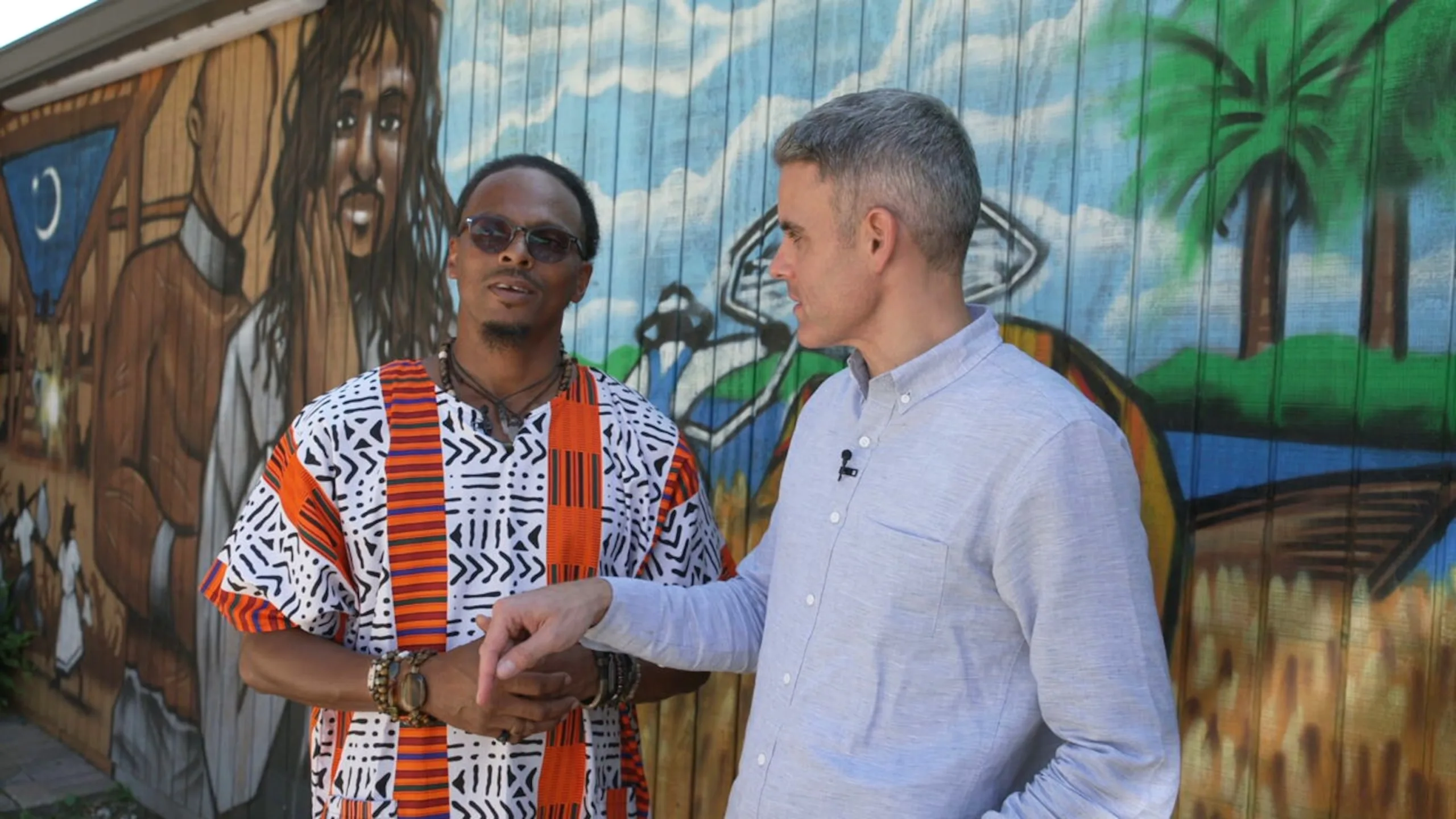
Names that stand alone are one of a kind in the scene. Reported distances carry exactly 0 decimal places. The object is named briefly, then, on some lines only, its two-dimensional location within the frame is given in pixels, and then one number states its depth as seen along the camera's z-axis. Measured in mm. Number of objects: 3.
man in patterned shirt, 2043
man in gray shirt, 1398
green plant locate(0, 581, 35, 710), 6820
